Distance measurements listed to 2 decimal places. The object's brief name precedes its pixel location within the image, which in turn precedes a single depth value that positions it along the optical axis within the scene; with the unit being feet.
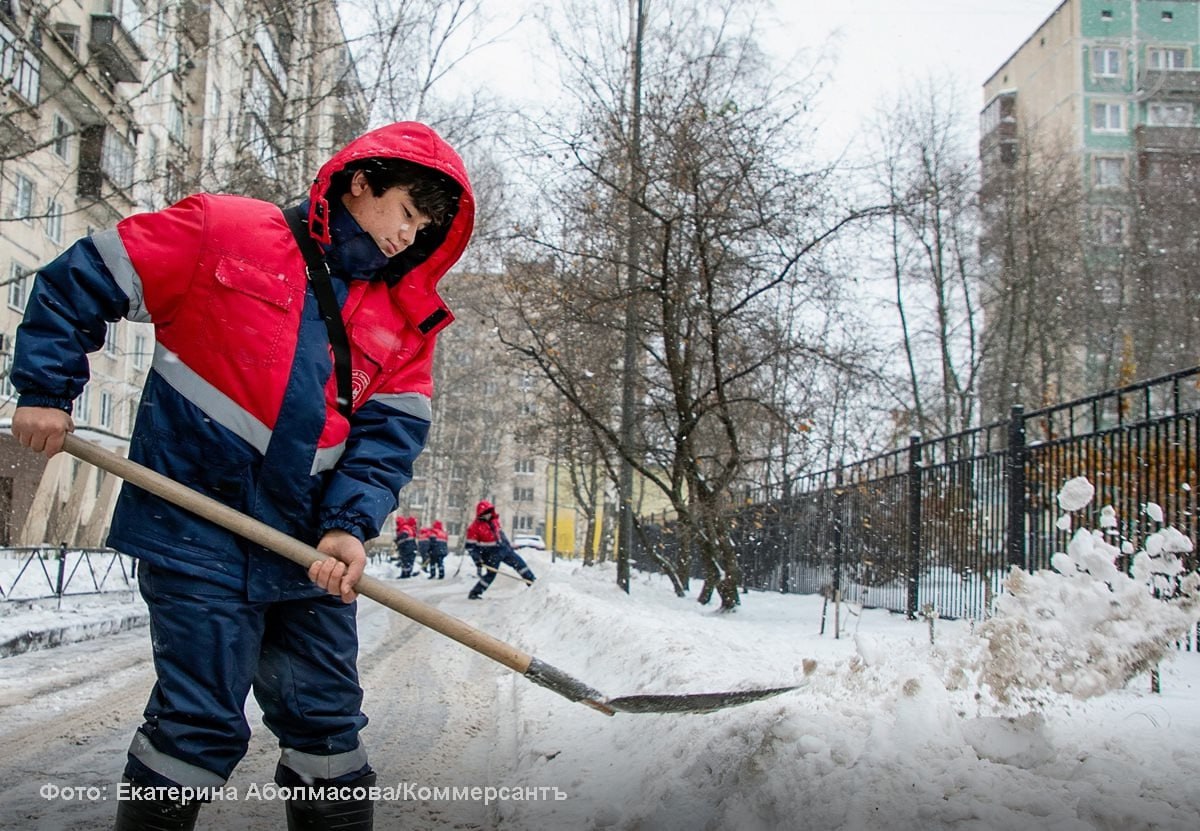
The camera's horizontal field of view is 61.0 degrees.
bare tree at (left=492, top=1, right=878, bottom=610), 32.76
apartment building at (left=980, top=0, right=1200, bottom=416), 67.87
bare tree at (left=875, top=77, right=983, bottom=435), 73.31
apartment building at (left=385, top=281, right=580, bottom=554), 119.65
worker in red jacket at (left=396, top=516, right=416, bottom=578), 88.79
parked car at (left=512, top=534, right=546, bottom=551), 200.96
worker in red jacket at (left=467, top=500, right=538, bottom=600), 56.29
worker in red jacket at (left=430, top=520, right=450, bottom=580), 88.43
